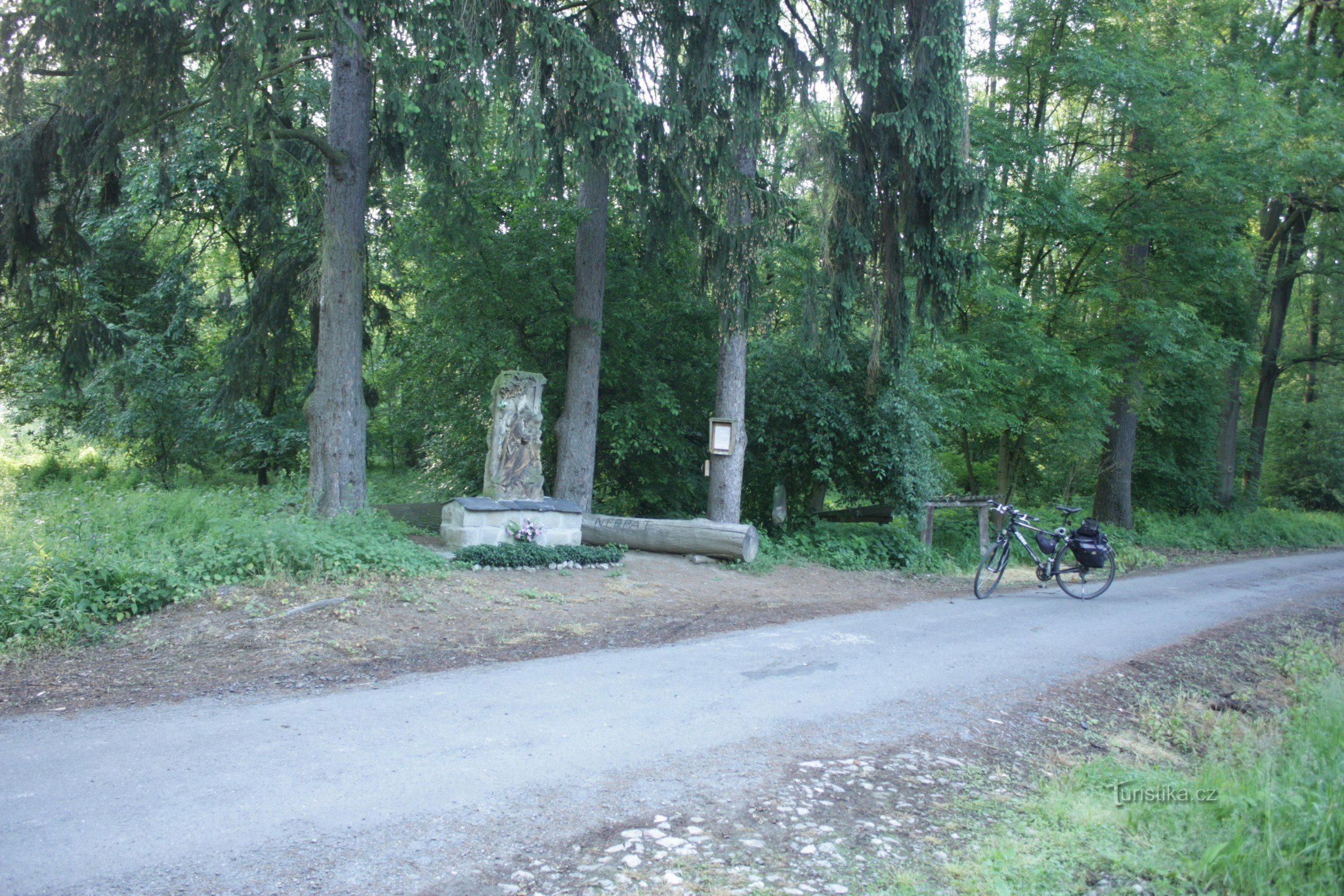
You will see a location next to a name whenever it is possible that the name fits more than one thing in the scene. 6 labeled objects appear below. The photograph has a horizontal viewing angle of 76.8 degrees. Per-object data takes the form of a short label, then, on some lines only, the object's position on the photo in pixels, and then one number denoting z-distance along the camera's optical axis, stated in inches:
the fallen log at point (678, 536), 500.7
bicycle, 446.0
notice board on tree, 554.9
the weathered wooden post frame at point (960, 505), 605.9
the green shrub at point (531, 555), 415.2
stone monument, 470.0
